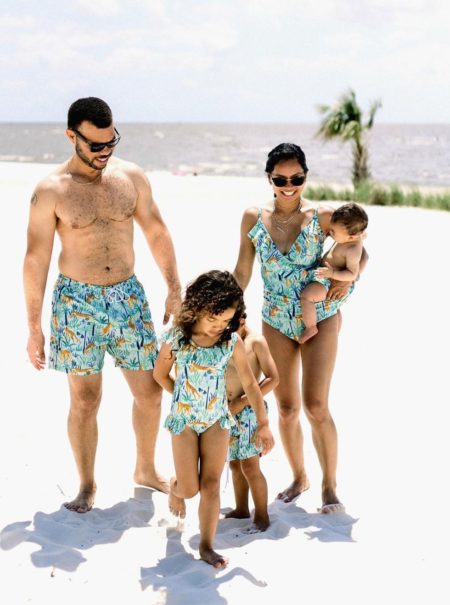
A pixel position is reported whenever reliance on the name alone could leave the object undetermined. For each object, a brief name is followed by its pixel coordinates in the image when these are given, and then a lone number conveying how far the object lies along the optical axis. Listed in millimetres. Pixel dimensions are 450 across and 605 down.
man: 4320
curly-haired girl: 3781
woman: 4383
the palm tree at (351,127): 27172
